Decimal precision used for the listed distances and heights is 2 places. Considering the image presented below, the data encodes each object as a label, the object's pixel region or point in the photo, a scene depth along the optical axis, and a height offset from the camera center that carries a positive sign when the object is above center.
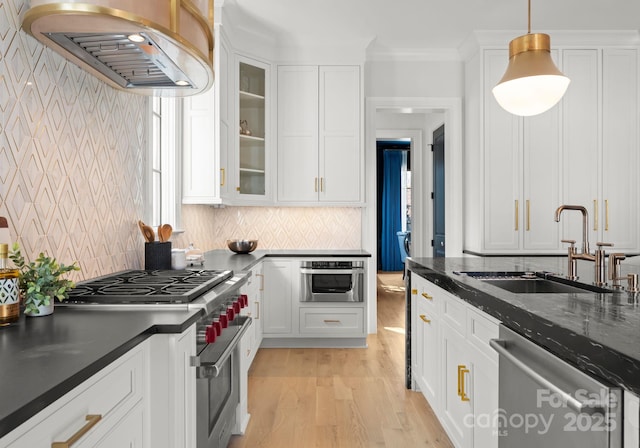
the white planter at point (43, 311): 1.37 -0.27
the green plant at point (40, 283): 1.34 -0.18
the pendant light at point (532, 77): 2.11 +0.70
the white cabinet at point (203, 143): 3.65 +0.66
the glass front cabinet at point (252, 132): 4.18 +0.88
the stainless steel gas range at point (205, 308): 1.57 -0.35
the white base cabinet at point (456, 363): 1.70 -0.63
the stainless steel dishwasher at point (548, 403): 0.95 -0.44
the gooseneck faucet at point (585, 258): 1.79 -0.13
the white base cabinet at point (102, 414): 0.79 -0.39
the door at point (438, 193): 5.45 +0.41
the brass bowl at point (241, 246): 3.97 -0.18
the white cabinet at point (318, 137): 4.36 +0.85
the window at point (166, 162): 3.26 +0.48
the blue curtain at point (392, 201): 9.48 +0.52
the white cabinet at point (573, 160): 4.21 +0.62
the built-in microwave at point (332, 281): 4.05 -0.49
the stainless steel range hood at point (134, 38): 1.40 +0.64
